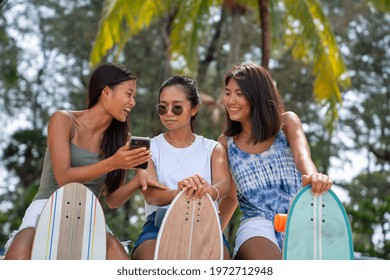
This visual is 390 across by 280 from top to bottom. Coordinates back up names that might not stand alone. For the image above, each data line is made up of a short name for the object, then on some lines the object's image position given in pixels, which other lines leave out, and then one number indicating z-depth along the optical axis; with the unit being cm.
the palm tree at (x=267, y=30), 1143
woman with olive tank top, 338
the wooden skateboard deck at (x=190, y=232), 325
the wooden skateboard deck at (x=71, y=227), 318
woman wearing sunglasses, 369
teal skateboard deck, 324
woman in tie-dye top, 381
